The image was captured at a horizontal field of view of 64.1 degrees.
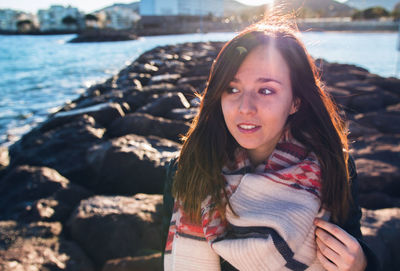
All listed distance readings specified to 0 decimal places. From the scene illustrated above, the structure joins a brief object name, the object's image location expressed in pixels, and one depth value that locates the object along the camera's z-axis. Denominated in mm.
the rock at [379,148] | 2553
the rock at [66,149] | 2693
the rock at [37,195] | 2076
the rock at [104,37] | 38219
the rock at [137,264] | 1579
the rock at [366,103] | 4387
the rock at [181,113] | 3662
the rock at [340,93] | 4555
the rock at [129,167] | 2381
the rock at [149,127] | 3297
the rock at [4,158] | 3385
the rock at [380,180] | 2227
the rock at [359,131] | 3182
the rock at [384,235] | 1551
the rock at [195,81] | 5819
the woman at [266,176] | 1029
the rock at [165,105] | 4125
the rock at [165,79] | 6419
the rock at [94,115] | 4016
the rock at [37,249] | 1594
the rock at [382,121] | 3480
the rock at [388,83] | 5377
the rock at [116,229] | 1802
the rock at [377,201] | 2053
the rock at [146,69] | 8625
